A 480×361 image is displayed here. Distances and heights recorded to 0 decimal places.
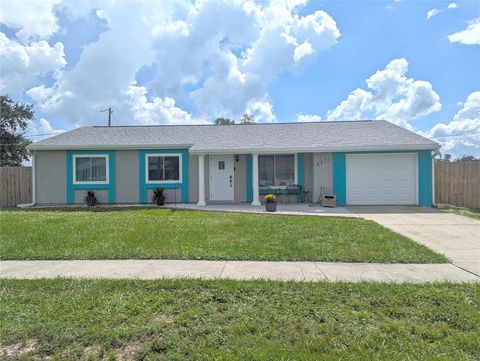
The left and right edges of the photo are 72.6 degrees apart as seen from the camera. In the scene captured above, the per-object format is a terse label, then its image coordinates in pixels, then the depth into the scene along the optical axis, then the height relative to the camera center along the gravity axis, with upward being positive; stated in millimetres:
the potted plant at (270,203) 12011 -857
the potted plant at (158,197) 14795 -750
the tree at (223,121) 46828 +8497
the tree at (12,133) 29188 +4442
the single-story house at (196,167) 14172 +632
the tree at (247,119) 48178 +9068
